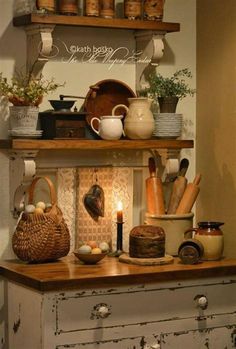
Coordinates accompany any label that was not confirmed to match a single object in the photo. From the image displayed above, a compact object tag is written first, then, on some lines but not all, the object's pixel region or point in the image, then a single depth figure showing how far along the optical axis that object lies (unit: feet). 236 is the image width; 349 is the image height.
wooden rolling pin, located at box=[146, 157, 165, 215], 12.14
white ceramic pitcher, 11.52
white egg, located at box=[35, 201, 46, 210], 11.35
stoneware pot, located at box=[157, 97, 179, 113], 11.97
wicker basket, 11.10
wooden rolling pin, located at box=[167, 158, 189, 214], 12.22
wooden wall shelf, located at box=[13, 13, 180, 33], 11.09
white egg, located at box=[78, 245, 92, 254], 11.18
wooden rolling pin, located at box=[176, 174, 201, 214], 12.09
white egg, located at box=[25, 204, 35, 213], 11.22
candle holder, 11.98
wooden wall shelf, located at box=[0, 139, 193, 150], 10.98
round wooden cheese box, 11.30
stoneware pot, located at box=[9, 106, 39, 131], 11.12
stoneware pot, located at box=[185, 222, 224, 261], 11.61
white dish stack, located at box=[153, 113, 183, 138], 11.97
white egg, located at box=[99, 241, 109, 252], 11.59
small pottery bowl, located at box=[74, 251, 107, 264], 11.16
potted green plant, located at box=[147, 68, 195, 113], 11.98
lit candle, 12.01
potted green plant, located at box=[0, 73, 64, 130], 11.11
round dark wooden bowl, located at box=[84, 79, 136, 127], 11.96
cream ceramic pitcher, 11.70
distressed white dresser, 10.28
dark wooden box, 11.27
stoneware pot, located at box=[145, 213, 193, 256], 12.03
